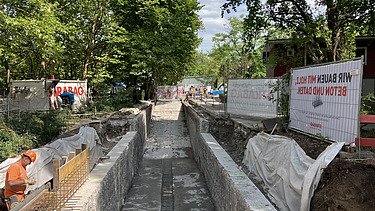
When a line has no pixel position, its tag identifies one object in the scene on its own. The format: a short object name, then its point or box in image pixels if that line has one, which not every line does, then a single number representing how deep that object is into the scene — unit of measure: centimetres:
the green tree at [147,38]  2358
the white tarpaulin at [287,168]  529
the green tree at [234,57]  4334
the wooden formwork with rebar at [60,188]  462
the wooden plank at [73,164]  479
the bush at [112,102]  2306
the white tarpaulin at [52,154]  657
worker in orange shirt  558
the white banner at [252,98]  1394
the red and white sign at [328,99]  678
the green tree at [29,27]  1305
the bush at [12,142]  969
